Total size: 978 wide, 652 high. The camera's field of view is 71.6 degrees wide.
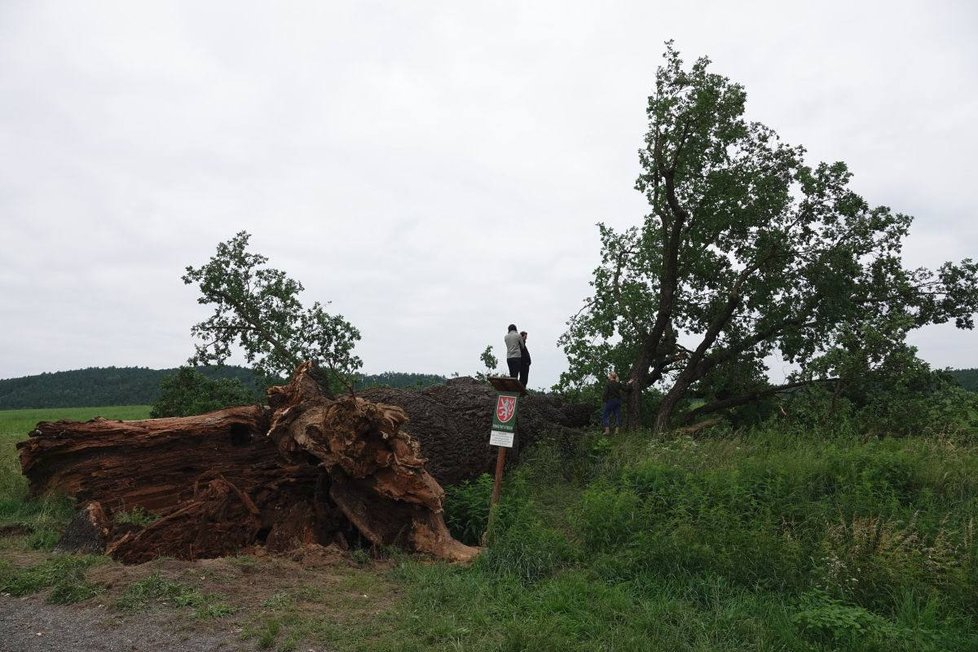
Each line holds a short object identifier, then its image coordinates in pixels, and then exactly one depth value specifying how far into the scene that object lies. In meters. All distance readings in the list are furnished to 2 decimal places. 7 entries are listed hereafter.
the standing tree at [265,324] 16.30
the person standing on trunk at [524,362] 13.34
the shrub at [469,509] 9.07
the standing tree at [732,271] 14.66
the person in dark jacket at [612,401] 14.39
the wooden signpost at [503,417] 8.57
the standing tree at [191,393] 15.20
